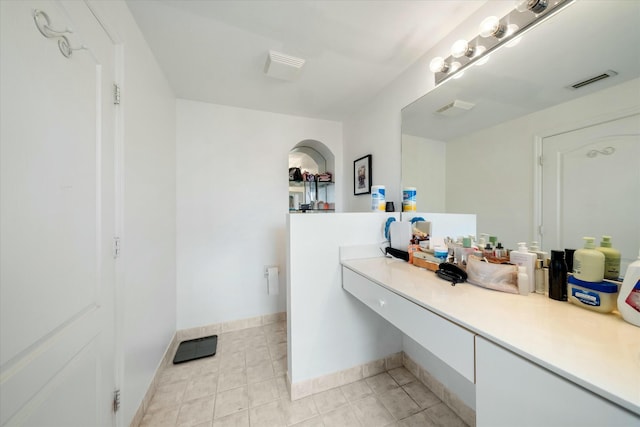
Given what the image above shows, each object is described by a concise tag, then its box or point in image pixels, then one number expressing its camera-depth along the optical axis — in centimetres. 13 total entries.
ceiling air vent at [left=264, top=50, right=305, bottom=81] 144
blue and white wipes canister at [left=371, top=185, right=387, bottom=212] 162
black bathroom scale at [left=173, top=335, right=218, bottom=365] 171
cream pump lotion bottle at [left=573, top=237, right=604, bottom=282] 68
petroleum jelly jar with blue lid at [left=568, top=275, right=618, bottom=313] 65
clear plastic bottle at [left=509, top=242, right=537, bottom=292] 83
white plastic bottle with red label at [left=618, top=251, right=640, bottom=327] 58
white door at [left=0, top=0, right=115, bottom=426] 53
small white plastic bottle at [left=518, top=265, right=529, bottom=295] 80
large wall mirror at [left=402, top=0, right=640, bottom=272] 71
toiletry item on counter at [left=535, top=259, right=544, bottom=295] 82
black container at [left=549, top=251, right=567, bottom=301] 75
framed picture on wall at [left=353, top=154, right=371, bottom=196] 203
